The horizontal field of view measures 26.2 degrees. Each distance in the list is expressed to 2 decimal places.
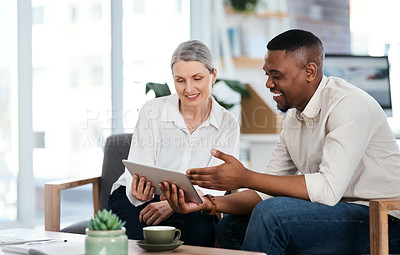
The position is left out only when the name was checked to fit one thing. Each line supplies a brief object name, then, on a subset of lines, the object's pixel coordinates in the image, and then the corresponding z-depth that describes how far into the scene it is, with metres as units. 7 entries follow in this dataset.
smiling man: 2.12
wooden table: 2.00
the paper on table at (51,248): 2.02
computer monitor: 3.60
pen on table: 2.20
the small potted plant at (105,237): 1.84
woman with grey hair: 2.66
